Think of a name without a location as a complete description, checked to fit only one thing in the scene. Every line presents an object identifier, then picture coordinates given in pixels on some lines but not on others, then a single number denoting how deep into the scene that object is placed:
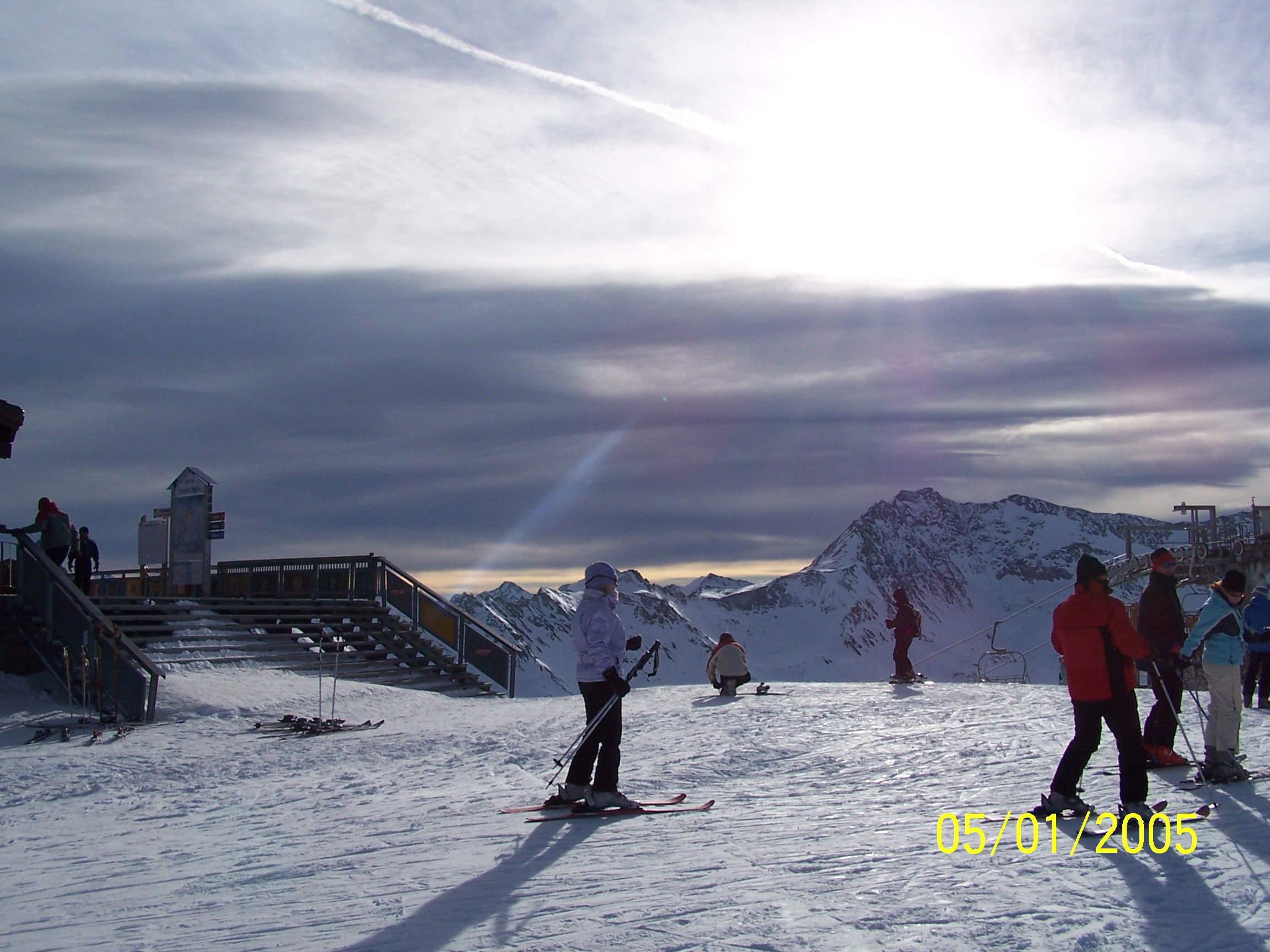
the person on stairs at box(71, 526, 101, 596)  21.62
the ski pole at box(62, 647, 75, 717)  13.88
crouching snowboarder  17.02
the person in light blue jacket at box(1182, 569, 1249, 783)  8.18
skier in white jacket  8.15
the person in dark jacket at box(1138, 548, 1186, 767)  8.84
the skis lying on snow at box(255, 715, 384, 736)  13.93
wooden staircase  19.48
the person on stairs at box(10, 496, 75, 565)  18.34
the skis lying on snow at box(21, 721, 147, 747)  13.16
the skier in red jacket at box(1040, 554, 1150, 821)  6.88
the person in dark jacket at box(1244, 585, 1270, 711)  13.21
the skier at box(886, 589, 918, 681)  18.55
